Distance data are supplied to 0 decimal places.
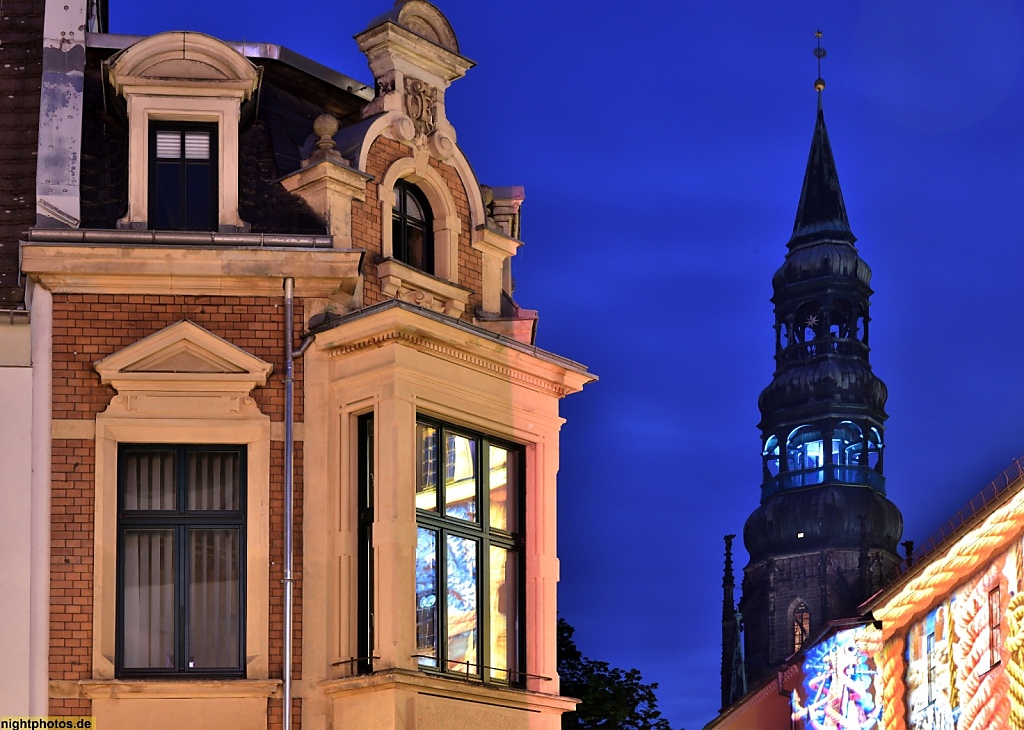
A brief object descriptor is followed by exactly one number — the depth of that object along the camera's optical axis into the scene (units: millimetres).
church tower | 155125
